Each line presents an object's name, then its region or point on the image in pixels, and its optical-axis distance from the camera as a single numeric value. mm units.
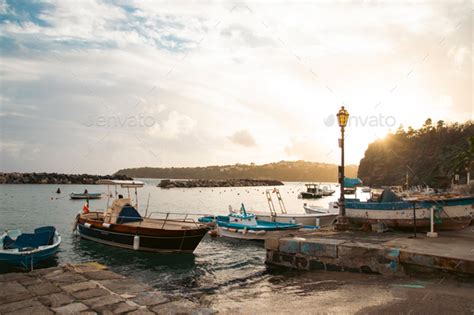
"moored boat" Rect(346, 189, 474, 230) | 14117
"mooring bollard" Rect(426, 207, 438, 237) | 12125
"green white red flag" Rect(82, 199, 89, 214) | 28250
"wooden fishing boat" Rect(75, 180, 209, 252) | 19891
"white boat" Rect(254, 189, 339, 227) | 28984
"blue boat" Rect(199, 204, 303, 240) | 23641
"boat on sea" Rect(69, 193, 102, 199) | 71312
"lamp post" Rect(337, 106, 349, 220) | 15453
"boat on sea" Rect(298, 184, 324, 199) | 95550
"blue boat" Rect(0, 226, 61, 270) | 16016
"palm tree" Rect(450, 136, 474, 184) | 48019
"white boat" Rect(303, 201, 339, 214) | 31741
